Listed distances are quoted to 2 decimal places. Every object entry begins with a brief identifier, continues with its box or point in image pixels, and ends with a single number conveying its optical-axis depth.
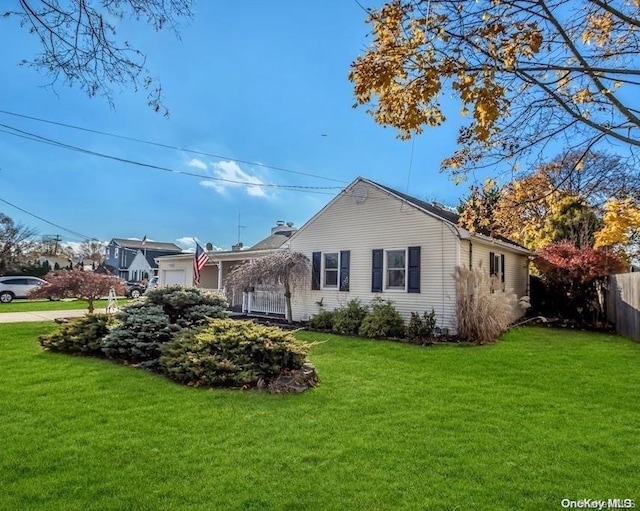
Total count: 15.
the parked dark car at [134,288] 29.51
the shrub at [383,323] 11.62
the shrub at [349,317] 12.33
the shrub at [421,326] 11.18
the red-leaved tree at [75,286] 13.01
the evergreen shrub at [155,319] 7.57
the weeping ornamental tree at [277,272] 14.35
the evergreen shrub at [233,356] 6.03
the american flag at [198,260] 15.99
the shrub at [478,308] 10.75
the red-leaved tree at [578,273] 14.26
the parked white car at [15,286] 25.36
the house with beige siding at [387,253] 12.03
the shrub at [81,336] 8.16
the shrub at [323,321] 13.18
